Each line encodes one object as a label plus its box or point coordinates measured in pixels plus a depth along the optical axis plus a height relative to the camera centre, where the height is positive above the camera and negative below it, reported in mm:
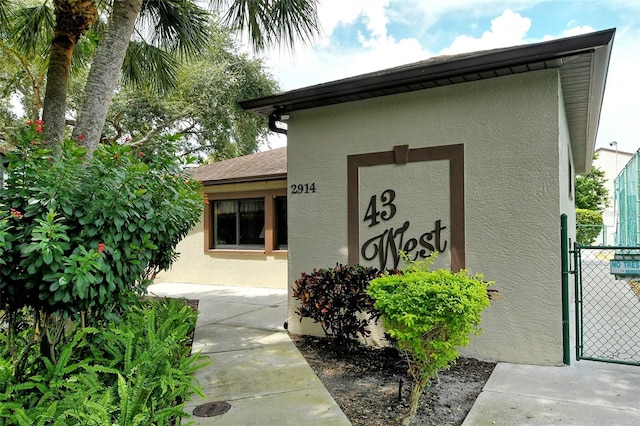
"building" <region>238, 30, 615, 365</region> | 4555 +618
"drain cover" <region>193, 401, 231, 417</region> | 3486 -1718
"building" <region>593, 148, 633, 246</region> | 34500 +5060
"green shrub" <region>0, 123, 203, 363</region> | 2930 -86
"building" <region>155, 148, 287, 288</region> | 10367 -379
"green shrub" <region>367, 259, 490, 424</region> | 3070 -789
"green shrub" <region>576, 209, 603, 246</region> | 18547 -368
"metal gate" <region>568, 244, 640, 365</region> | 4531 -1737
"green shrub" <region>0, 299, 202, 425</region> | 2676 -1291
